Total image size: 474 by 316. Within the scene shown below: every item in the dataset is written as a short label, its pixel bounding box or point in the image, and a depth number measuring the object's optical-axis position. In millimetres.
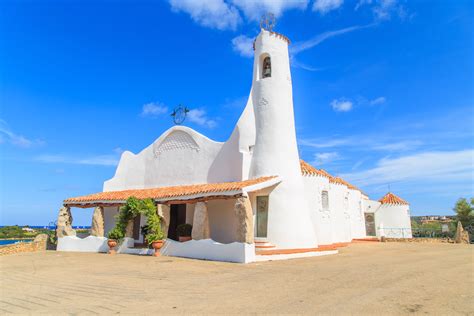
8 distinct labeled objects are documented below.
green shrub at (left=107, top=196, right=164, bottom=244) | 15117
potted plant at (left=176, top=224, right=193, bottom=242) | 15946
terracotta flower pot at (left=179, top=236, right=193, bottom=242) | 15488
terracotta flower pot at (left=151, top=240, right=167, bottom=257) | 14661
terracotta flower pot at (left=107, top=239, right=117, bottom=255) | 16169
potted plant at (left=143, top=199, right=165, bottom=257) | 14742
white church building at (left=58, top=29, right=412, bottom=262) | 14336
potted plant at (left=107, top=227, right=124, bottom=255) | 16203
